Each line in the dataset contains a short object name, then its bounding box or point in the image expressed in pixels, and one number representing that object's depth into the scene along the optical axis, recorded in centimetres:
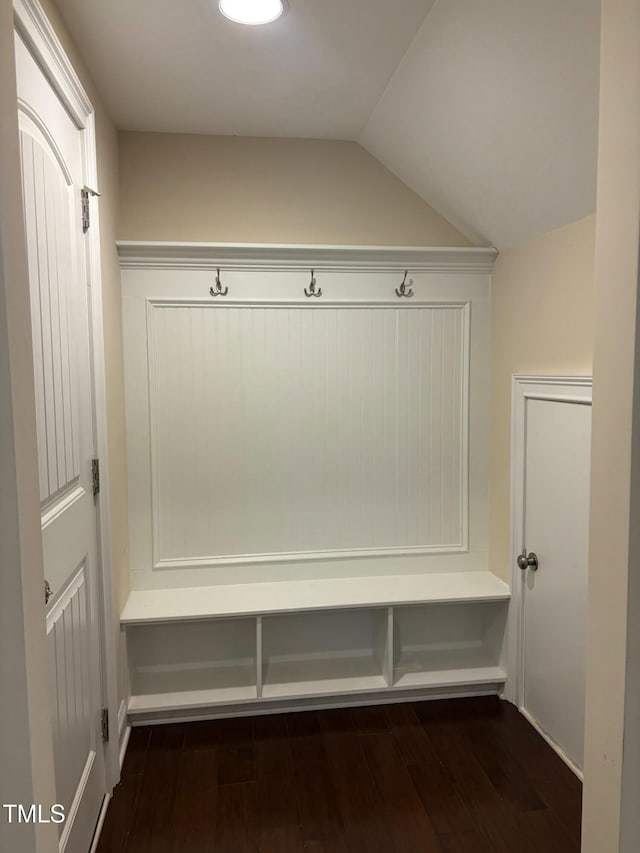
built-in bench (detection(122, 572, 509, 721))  246
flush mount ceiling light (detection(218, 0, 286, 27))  158
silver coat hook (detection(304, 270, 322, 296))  259
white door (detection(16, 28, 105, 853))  140
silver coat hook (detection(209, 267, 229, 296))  253
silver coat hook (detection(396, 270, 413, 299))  265
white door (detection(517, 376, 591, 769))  212
